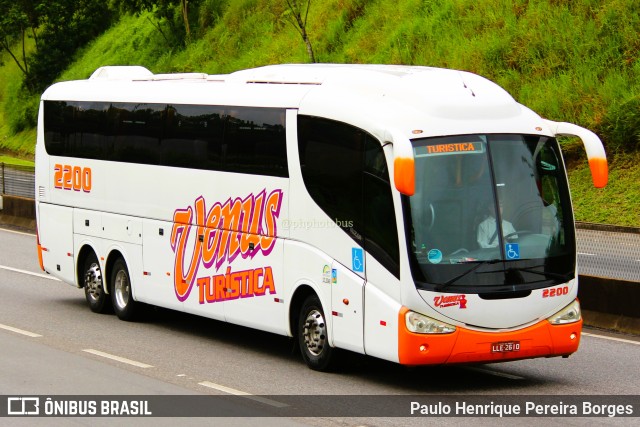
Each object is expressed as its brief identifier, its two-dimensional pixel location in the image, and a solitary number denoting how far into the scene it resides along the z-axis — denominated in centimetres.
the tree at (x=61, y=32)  7081
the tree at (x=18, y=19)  7075
